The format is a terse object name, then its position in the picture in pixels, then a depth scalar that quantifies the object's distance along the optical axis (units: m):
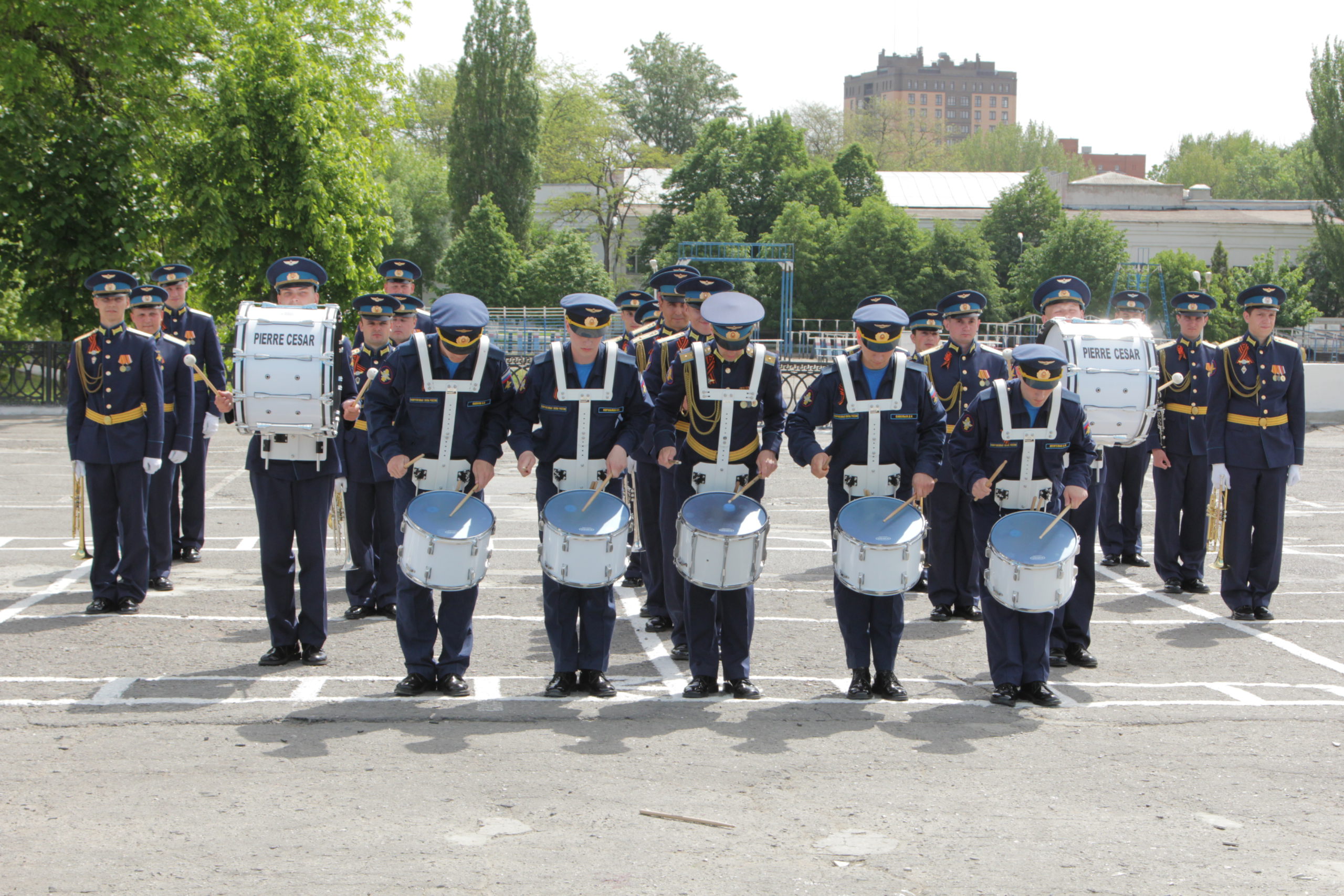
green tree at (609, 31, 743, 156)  87.19
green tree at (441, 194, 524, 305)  53.12
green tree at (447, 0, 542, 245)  61.78
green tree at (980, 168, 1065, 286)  61.41
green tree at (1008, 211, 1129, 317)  55.66
